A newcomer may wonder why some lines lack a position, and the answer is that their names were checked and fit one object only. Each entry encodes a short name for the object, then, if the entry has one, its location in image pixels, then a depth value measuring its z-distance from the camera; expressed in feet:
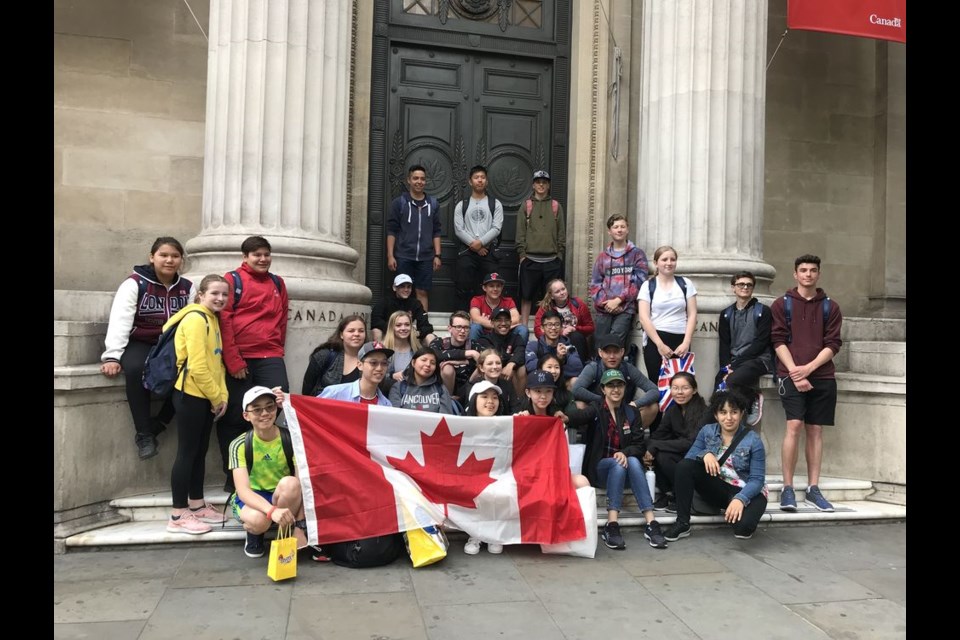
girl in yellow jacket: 20.20
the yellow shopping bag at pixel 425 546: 18.65
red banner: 31.17
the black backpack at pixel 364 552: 18.54
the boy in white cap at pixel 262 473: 18.69
